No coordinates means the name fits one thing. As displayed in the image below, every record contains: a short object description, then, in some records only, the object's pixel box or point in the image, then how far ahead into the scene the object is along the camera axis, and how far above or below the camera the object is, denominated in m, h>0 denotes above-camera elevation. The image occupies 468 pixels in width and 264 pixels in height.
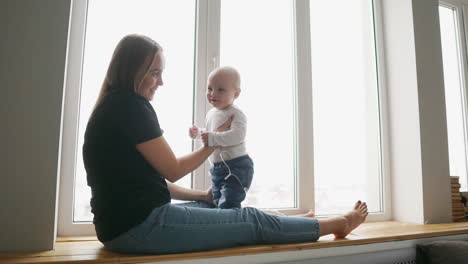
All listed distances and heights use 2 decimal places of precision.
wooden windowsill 1.09 -0.29
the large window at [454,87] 2.64 +0.65
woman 1.13 -0.01
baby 1.41 +0.11
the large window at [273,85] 1.66 +0.49
